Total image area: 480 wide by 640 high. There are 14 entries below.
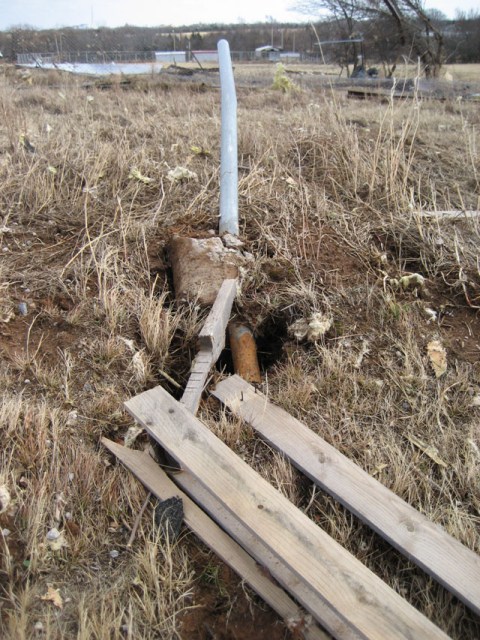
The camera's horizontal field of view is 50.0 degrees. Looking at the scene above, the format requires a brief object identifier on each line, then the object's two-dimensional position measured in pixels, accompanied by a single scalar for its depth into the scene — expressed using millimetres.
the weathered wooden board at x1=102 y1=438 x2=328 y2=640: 1630
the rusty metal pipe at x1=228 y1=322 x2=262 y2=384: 2662
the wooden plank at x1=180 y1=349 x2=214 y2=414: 2275
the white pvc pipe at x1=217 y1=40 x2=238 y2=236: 3375
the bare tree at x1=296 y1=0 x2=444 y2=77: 16078
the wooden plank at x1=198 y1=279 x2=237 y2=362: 2475
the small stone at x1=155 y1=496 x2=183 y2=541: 1830
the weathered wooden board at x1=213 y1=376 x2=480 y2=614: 1680
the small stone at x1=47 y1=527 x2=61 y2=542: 1783
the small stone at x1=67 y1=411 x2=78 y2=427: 2269
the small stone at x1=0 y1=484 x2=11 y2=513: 1827
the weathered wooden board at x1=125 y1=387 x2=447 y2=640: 1495
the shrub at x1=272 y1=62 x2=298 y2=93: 9547
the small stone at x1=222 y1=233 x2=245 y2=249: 3258
